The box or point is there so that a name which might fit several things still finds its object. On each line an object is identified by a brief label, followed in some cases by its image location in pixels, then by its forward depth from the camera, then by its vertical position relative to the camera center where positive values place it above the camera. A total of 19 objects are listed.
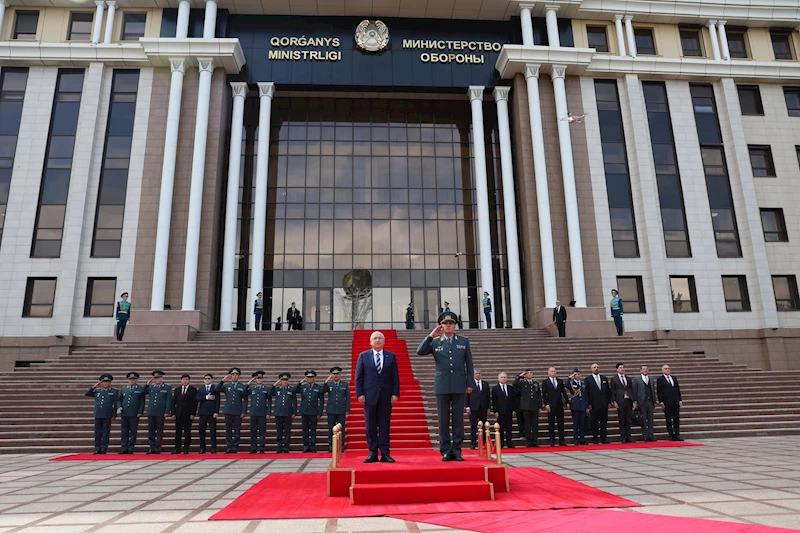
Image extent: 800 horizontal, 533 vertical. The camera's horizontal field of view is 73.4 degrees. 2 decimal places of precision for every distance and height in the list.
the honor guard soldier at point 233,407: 12.15 -0.53
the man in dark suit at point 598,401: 12.77 -0.55
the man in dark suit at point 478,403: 12.32 -0.55
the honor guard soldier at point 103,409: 12.13 -0.52
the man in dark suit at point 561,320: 21.91 +2.31
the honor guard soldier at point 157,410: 12.12 -0.57
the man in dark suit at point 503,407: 12.70 -0.65
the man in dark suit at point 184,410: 12.23 -0.59
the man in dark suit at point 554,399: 12.75 -0.50
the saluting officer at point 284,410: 12.27 -0.62
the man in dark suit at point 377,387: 7.18 -0.08
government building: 25.16 +10.91
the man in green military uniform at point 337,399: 12.30 -0.39
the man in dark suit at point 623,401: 12.79 -0.56
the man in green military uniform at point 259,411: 12.16 -0.63
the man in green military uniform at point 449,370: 7.16 +0.13
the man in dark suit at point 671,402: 13.01 -0.62
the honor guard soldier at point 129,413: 12.11 -0.62
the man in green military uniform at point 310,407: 12.26 -0.56
